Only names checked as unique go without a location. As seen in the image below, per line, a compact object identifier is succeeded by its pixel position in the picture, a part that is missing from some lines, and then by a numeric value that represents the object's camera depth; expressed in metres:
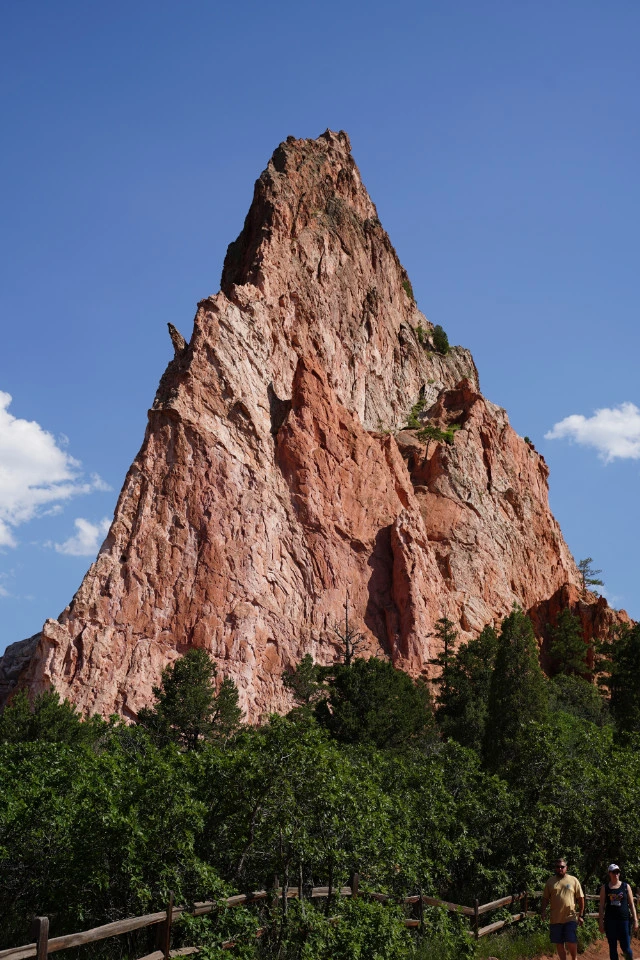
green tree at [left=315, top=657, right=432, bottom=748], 36.75
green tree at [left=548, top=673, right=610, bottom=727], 50.30
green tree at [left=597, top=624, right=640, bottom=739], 34.28
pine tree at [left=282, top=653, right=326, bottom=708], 48.09
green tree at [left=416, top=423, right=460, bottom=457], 78.69
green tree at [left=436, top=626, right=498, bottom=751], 41.09
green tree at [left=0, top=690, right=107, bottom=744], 34.66
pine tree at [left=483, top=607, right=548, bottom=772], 29.42
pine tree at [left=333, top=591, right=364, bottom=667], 57.25
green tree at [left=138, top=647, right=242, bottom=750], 37.94
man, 13.36
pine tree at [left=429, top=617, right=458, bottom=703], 51.61
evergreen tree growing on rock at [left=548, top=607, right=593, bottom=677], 68.12
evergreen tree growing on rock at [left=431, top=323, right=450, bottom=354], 100.06
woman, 13.23
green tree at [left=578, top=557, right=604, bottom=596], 91.75
